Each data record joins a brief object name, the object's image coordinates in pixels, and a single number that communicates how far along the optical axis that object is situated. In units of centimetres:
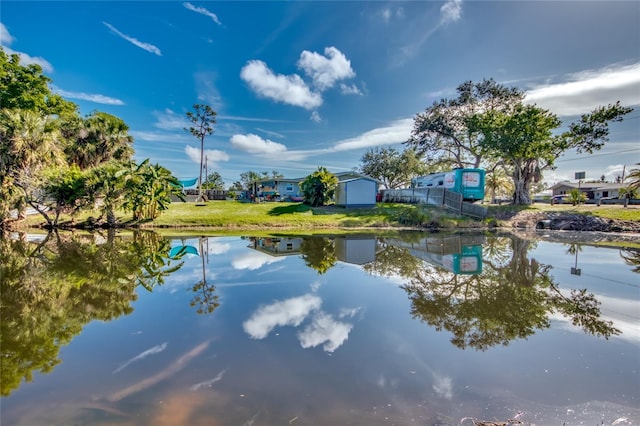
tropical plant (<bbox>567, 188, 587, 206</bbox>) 3750
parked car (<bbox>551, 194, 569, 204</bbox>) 4306
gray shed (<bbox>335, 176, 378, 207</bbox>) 3088
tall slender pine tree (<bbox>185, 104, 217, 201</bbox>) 3725
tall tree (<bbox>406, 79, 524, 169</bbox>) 3353
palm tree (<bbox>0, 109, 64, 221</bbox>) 1862
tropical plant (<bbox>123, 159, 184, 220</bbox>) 2255
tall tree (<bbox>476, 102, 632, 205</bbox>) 2588
